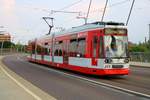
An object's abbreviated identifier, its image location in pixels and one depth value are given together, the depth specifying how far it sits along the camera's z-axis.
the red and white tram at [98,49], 12.39
